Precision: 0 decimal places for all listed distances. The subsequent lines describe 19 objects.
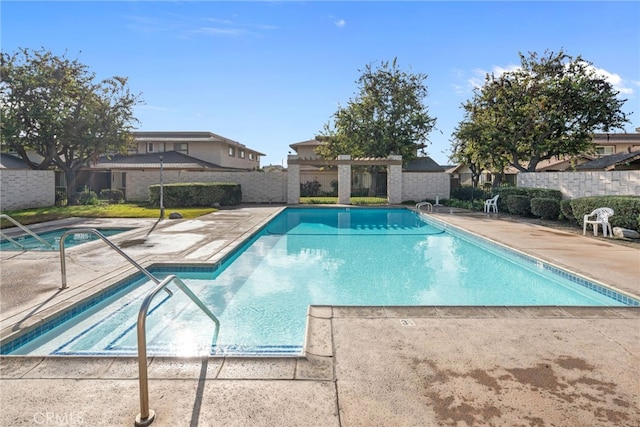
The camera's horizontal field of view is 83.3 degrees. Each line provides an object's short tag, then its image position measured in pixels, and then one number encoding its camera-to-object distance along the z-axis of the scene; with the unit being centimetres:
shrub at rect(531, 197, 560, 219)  1328
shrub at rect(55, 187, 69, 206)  1866
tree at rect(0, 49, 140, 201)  1706
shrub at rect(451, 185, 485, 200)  2100
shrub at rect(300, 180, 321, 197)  2820
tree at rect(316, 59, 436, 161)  2533
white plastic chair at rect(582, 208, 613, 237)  1000
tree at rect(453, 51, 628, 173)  1752
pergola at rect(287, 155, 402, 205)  2177
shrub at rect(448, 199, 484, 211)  1853
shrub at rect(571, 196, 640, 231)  958
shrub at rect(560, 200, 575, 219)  1213
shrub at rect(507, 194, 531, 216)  1456
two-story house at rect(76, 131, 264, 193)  2558
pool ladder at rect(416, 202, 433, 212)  1802
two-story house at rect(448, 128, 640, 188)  1687
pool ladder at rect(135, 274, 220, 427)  228
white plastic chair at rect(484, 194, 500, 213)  1677
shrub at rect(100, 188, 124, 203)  2177
